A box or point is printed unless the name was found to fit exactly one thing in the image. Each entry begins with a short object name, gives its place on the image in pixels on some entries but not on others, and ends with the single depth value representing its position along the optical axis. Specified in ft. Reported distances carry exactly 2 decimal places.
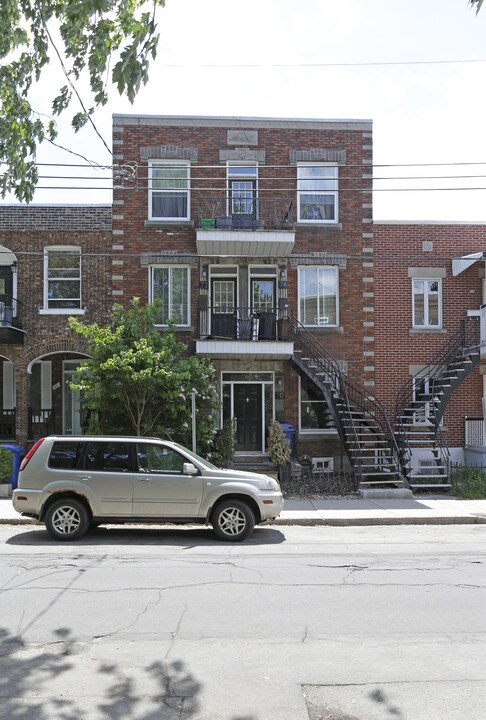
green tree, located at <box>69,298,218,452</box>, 49.70
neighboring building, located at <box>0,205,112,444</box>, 62.03
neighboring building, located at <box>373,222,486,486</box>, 65.41
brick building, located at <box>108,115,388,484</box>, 63.10
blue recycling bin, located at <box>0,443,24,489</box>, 53.83
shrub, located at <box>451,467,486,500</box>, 52.06
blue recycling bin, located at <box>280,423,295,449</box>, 62.28
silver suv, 34.83
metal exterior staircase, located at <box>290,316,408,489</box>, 54.85
